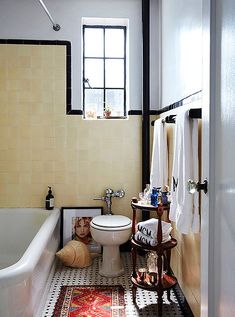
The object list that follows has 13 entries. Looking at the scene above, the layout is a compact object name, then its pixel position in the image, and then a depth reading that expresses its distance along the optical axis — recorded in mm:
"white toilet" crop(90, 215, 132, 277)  2781
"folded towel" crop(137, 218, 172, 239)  2260
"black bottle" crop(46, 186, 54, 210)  3273
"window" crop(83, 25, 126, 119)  3531
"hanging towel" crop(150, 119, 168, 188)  2611
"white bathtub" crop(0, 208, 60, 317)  1640
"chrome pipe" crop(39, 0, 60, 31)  3304
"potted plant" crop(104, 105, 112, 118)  3455
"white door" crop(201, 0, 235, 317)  995
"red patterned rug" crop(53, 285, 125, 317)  2223
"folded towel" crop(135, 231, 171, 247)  2232
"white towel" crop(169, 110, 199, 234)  1746
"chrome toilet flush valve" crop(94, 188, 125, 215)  3311
